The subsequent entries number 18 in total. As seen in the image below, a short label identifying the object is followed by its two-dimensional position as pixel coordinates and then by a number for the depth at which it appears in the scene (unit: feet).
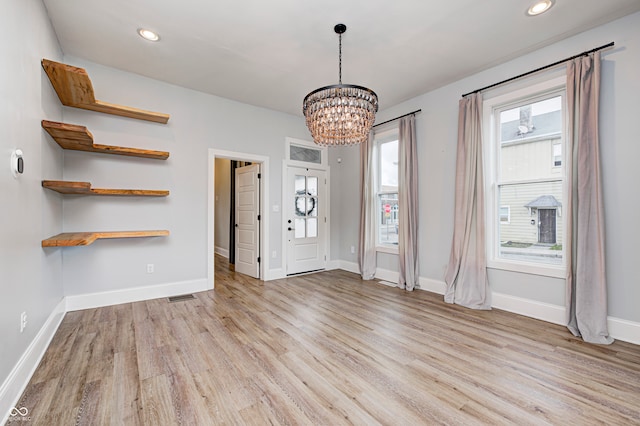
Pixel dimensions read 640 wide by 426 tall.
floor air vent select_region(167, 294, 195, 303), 12.28
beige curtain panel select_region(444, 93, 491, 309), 11.55
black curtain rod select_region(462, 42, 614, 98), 8.80
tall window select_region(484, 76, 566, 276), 10.16
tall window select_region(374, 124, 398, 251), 16.02
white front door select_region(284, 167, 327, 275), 16.97
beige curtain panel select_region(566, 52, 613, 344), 8.63
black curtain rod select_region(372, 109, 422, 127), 14.12
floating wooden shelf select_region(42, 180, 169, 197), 8.21
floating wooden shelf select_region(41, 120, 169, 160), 8.21
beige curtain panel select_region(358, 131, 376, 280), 16.39
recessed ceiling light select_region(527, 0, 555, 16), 7.98
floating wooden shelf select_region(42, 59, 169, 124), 8.22
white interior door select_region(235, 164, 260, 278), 16.44
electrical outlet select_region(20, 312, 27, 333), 6.32
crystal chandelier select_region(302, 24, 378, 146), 8.37
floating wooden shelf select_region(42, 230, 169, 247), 8.23
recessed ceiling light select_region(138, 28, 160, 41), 9.29
